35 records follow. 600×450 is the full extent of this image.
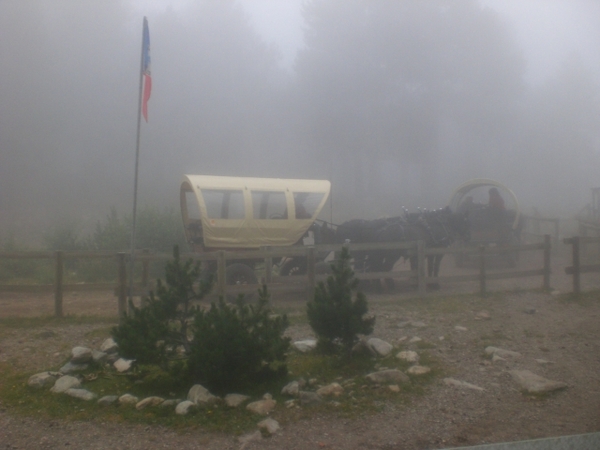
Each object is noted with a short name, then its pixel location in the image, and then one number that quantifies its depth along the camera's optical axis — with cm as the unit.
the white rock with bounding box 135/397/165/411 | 554
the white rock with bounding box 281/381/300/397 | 573
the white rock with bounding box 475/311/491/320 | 939
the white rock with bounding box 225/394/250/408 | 552
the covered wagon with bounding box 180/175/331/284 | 1169
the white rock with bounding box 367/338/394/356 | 708
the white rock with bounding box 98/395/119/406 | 567
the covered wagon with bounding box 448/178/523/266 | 1753
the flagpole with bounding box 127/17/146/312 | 782
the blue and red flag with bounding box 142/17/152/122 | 821
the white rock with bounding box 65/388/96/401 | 583
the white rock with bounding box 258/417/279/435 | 494
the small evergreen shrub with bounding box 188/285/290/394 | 579
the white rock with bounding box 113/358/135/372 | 667
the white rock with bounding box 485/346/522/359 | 708
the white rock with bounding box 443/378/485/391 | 601
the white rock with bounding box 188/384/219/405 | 551
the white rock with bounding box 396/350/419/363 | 686
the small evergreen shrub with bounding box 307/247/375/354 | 681
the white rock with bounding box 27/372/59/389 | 623
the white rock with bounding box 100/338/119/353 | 730
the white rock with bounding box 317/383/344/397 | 576
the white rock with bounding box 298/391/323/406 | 553
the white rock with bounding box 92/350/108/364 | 693
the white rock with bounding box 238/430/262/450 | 477
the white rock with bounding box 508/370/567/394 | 587
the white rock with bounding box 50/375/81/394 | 606
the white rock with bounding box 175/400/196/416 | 534
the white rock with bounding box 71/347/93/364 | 686
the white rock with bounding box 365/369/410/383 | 609
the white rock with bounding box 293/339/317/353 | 744
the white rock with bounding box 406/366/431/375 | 638
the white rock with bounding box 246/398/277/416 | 536
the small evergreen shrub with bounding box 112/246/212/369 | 608
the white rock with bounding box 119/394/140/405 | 568
